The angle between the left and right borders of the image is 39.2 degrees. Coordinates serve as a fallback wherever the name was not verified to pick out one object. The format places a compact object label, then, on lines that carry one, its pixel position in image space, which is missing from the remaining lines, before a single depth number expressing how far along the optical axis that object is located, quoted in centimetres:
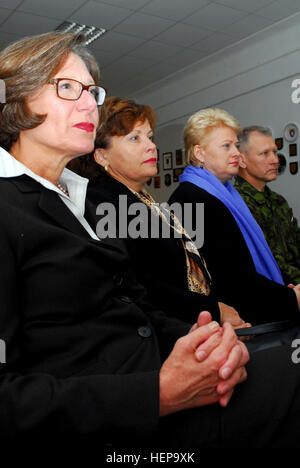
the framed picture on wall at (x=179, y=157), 684
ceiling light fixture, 510
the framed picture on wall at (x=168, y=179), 712
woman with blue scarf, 199
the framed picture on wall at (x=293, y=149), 498
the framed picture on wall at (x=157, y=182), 744
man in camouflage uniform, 291
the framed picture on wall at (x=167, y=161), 708
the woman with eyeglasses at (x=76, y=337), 81
